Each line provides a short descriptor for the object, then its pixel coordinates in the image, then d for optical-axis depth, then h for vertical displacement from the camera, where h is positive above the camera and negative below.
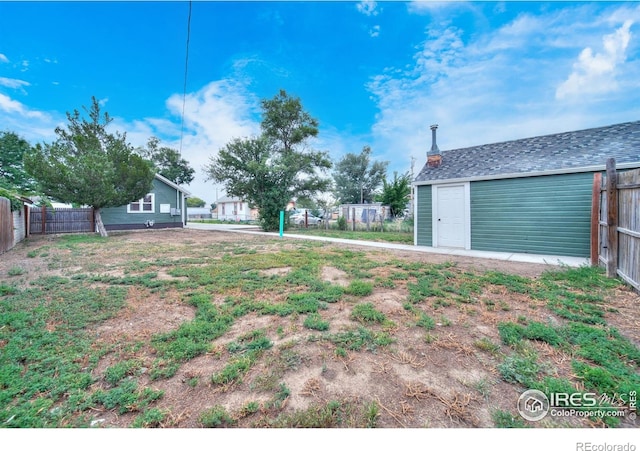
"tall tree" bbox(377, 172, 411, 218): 17.48 +1.67
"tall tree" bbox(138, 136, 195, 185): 29.47 +7.33
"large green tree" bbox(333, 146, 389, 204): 28.67 +4.66
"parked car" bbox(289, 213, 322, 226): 18.67 -0.17
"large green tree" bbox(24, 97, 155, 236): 9.71 +1.97
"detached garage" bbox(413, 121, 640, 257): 6.04 +0.67
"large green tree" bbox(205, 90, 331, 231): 14.69 +3.44
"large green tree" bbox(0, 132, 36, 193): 21.83 +5.15
